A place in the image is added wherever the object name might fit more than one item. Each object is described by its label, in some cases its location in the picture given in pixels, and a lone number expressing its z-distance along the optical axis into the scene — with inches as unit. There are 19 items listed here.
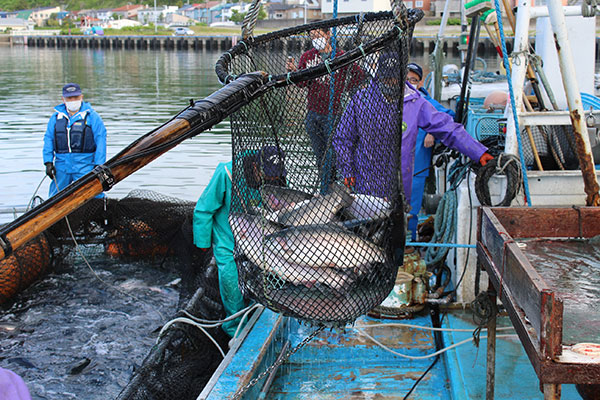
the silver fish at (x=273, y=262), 119.6
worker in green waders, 213.8
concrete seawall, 2947.8
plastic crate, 223.8
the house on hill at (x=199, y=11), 5610.2
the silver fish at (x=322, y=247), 118.9
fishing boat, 100.7
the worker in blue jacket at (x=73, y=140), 359.6
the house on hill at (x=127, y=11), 5821.9
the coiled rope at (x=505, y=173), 178.4
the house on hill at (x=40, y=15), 5319.9
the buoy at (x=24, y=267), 282.0
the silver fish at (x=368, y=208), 126.0
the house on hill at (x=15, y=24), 4347.4
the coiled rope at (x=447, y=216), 213.6
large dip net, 120.0
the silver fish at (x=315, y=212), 124.6
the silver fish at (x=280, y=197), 127.3
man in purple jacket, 132.6
